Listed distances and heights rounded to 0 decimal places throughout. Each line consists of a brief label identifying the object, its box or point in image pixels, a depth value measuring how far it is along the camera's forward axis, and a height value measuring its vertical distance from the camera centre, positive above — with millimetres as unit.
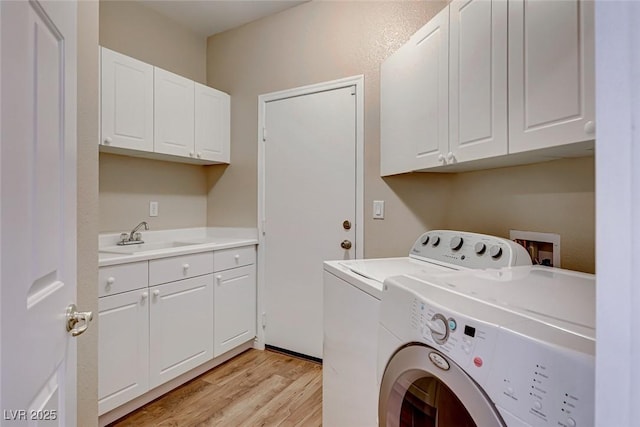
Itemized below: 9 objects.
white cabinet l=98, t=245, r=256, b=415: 1729 -667
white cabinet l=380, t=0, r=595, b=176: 950 +481
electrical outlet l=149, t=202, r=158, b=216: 2600 +28
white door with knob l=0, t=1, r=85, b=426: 495 +1
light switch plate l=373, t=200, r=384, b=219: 2250 +29
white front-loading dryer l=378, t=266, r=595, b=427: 501 -258
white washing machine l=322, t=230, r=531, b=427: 1182 -376
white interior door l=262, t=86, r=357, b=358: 2395 +72
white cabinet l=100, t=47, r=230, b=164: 2043 +709
